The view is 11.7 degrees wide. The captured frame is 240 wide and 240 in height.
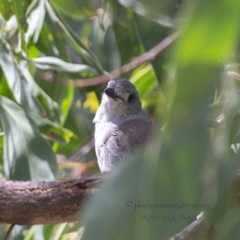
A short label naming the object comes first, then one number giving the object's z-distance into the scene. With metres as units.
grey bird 5.68
